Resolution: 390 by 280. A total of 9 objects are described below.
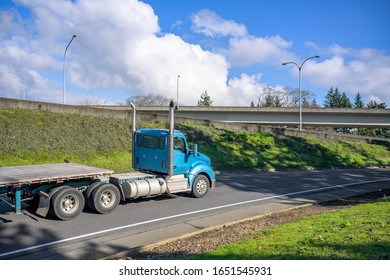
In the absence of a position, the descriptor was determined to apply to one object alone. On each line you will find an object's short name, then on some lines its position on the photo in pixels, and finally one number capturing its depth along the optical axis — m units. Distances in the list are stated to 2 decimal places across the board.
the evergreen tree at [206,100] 107.81
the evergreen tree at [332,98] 124.51
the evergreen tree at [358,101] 110.29
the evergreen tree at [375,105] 84.94
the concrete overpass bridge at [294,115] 44.69
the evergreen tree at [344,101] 104.34
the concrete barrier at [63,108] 22.55
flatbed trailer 8.08
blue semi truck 8.50
